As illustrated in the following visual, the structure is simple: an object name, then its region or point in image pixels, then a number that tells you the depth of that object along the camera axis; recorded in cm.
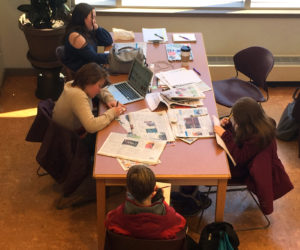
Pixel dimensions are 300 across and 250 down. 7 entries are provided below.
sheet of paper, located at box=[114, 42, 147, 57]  417
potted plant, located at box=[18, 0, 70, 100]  446
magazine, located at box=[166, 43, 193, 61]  409
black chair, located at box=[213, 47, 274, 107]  416
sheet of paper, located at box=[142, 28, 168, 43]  438
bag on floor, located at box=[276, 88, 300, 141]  438
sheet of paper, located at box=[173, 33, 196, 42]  439
